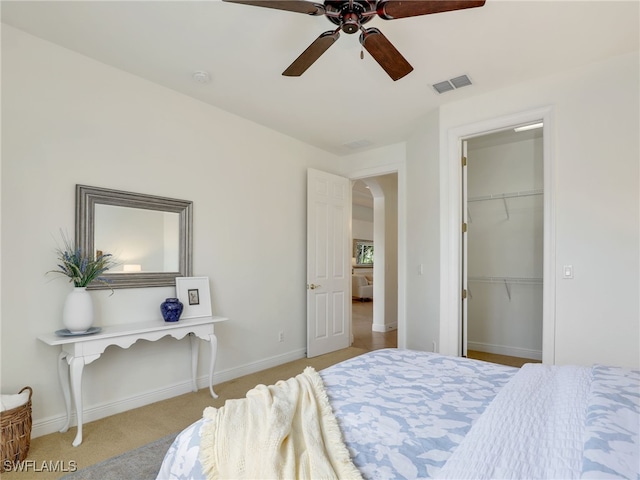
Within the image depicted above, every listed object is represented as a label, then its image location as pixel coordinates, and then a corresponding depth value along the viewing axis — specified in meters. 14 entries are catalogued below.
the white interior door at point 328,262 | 4.50
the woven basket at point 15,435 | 2.05
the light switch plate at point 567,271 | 2.92
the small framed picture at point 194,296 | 3.22
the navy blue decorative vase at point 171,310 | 2.98
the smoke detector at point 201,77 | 2.95
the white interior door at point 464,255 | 3.60
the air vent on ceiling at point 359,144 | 4.55
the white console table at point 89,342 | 2.37
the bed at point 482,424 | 0.94
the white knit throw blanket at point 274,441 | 1.01
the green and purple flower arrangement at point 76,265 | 2.54
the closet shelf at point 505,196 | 4.33
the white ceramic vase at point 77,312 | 2.46
